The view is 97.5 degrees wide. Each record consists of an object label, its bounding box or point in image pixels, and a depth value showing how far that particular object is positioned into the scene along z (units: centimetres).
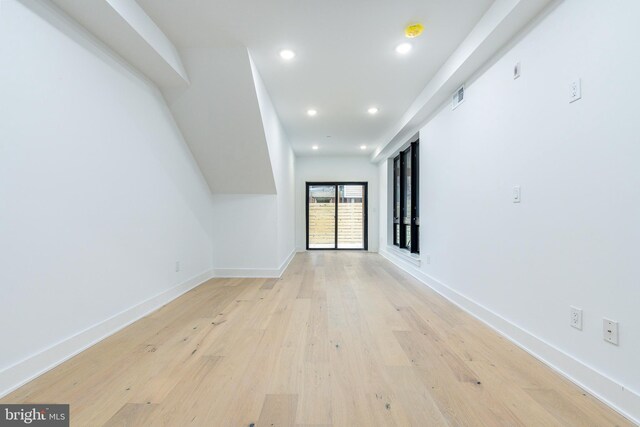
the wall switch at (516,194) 204
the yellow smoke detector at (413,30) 229
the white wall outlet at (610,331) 137
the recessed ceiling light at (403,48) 256
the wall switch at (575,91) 156
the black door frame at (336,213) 728
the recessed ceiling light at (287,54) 268
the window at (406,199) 461
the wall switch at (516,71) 205
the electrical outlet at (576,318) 156
